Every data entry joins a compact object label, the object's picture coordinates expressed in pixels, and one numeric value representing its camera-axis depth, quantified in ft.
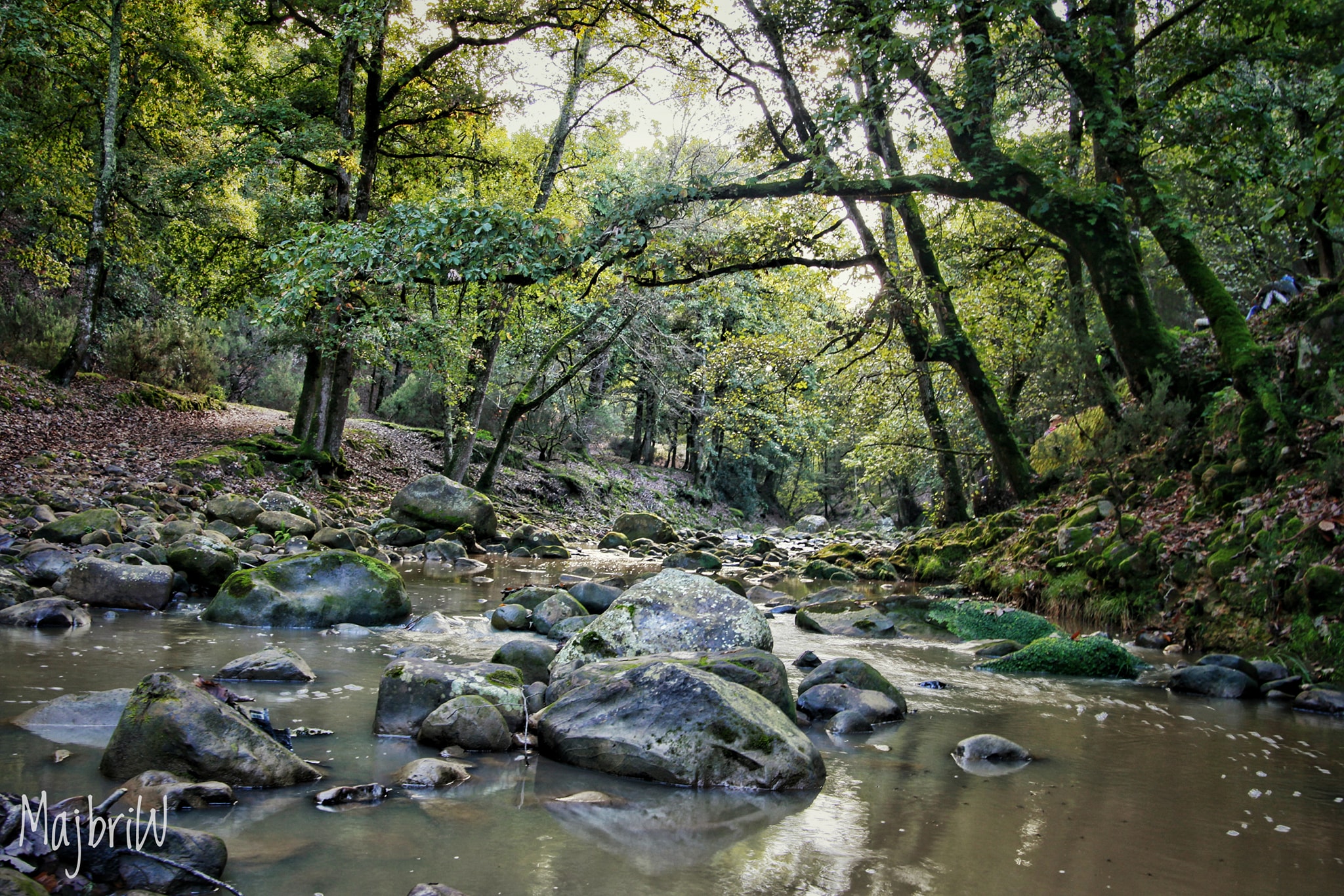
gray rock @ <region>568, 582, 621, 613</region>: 27.14
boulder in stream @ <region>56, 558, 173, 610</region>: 21.83
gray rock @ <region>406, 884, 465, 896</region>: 7.55
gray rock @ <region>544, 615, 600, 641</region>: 22.11
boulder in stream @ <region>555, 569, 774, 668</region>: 17.79
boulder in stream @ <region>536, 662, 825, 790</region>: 11.78
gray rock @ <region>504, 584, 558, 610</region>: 25.54
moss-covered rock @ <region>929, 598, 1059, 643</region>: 26.58
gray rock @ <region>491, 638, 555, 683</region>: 17.75
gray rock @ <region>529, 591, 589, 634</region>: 23.35
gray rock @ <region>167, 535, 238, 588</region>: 24.71
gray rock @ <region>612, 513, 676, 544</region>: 63.52
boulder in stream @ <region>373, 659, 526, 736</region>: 13.32
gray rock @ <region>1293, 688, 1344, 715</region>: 17.13
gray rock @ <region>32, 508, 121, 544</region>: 26.03
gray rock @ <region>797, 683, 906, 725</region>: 16.06
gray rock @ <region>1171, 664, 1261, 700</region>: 18.67
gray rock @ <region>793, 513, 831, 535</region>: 112.57
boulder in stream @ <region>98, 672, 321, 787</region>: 10.23
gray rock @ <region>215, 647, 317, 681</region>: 15.84
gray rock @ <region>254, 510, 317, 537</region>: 34.27
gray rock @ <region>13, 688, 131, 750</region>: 11.62
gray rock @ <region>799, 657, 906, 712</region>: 17.21
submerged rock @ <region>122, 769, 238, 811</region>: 9.37
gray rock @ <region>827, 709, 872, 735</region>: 15.16
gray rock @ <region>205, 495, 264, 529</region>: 35.68
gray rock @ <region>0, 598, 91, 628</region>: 18.81
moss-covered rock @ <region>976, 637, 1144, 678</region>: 21.17
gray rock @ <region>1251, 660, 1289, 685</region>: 19.38
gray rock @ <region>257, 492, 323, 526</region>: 38.14
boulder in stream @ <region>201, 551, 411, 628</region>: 21.76
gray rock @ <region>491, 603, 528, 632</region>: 23.47
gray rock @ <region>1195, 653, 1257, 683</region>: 19.50
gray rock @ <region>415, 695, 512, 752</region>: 12.79
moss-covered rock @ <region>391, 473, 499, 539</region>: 47.42
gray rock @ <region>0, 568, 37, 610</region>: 19.98
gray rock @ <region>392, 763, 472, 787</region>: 10.96
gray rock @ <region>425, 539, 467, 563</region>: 41.16
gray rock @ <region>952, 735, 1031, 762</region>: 13.62
